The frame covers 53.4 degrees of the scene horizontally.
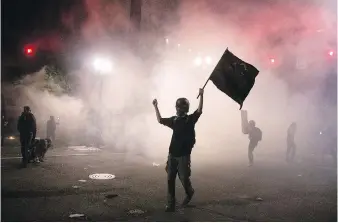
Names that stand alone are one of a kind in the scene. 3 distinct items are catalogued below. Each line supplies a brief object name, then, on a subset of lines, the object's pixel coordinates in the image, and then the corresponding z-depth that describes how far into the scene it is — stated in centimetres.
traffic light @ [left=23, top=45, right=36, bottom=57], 2236
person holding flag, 534
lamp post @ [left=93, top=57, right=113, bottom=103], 1570
